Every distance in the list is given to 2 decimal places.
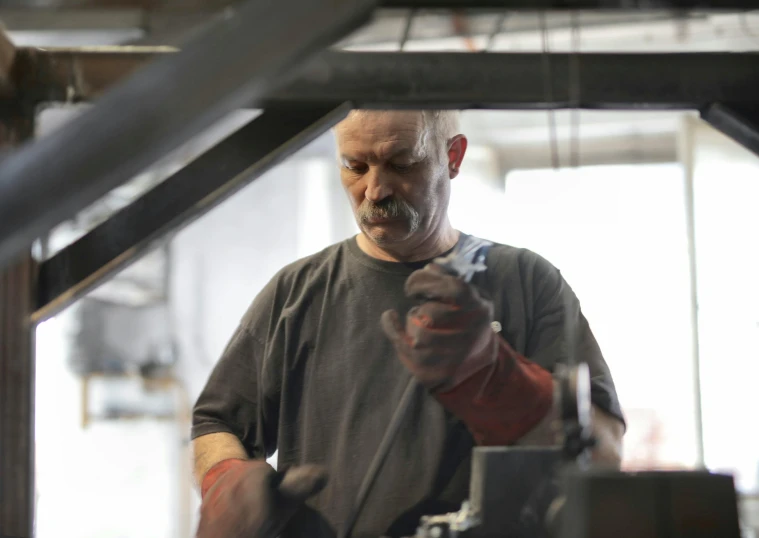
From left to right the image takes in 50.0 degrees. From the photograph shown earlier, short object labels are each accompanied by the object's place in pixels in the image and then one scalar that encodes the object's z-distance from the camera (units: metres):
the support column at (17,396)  0.93
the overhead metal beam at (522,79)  0.86
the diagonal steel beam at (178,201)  0.89
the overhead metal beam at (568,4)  0.72
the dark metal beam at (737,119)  0.87
